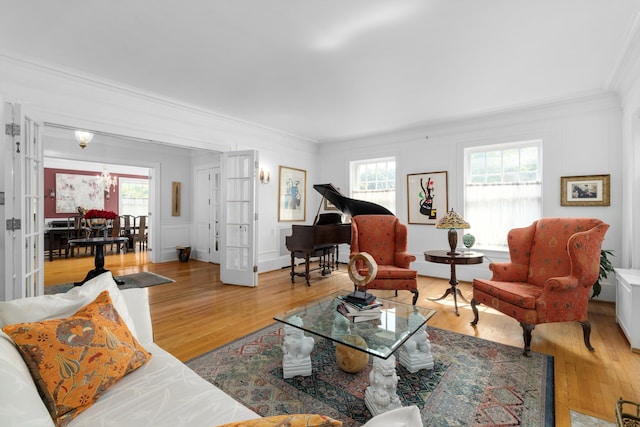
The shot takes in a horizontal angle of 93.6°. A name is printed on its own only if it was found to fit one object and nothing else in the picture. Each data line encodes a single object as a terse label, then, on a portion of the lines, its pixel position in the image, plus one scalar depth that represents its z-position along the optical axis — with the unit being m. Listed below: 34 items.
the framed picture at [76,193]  8.91
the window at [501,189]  4.52
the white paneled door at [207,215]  6.71
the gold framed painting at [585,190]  3.92
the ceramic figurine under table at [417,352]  2.22
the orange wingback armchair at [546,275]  2.53
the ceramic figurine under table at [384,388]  1.72
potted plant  3.55
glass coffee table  1.75
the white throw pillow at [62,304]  1.23
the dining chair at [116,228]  7.46
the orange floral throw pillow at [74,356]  1.07
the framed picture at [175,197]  7.04
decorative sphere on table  3.80
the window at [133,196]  10.38
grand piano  4.73
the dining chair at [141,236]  8.49
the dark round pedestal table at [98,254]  4.78
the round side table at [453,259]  3.54
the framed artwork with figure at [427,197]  5.19
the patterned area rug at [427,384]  1.80
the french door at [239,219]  4.75
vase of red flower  5.12
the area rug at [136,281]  4.57
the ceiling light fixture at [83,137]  4.70
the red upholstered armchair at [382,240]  3.92
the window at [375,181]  6.00
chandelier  9.70
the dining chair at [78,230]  7.56
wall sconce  5.76
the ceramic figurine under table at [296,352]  2.17
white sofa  0.82
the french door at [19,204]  2.59
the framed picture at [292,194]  6.21
